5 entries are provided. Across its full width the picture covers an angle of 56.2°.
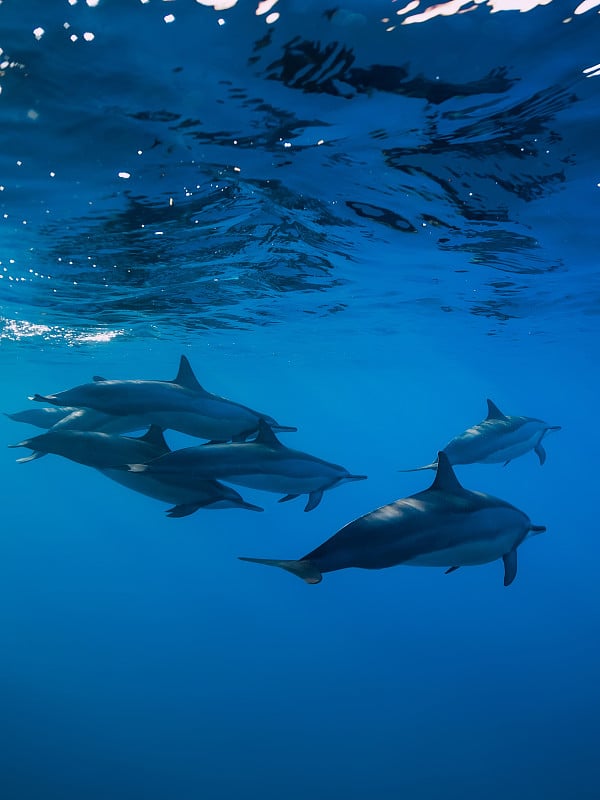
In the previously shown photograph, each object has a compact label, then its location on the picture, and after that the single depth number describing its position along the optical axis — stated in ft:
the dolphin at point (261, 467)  16.97
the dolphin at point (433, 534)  12.57
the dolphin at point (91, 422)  20.74
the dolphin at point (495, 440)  28.48
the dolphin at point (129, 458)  17.85
